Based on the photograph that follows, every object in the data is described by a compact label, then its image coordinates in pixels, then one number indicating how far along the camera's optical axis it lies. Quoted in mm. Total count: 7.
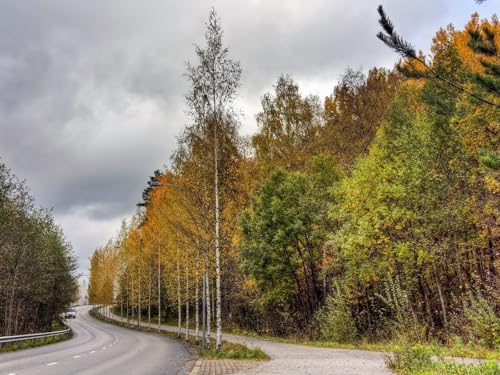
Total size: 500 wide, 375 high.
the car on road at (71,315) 79812
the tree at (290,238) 27609
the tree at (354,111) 33094
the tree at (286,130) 35969
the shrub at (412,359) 9804
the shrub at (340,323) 21312
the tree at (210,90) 19844
